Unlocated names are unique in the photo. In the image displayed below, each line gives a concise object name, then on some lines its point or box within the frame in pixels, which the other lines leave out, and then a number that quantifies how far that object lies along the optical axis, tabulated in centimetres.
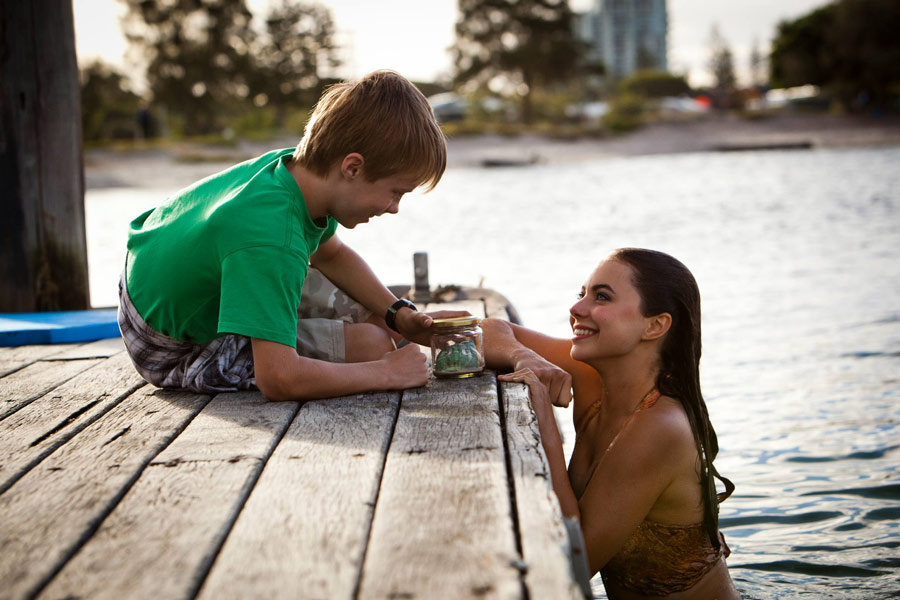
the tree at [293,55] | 4084
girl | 268
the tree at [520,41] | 4694
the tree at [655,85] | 6706
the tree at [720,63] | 6675
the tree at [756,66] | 7919
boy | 261
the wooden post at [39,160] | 480
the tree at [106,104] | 3472
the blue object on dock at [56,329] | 414
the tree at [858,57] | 4197
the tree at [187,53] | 3959
